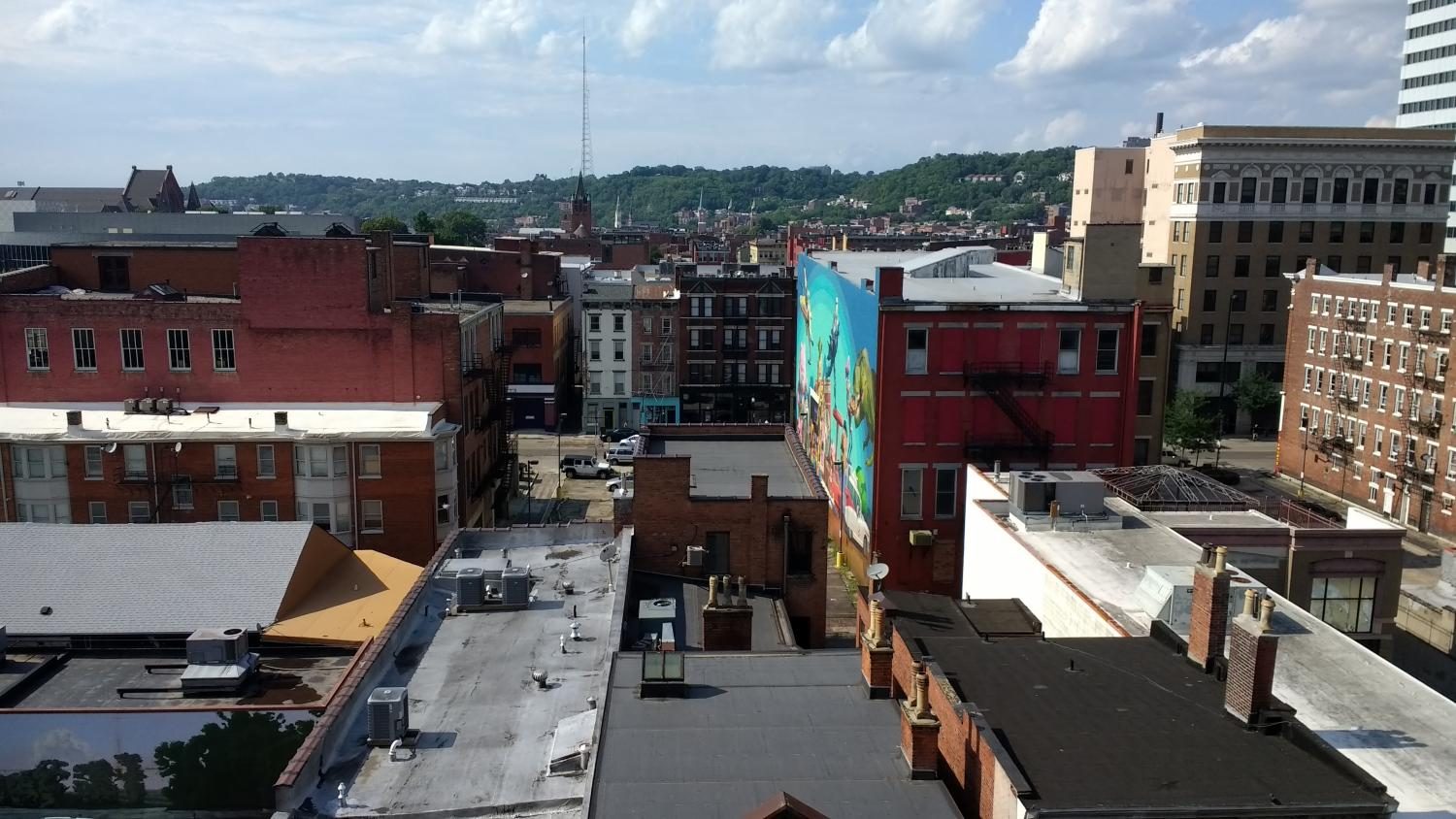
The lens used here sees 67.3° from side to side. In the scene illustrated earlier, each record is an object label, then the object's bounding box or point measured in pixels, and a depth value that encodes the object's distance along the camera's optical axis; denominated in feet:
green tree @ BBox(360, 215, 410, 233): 512.22
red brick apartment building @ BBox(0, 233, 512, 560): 142.31
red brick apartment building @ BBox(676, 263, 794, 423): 285.43
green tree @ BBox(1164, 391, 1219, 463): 232.32
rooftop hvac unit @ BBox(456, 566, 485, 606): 93.56
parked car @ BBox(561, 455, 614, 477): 239.30
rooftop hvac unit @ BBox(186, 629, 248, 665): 81.56
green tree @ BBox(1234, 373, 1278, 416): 266.57
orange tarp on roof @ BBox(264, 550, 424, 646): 91.61
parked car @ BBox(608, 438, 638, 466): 242.17
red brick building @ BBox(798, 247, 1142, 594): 146.92
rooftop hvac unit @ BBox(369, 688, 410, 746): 66.95
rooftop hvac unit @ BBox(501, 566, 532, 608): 93.97
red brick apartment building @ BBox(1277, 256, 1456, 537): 191.01
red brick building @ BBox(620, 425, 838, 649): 113.09
